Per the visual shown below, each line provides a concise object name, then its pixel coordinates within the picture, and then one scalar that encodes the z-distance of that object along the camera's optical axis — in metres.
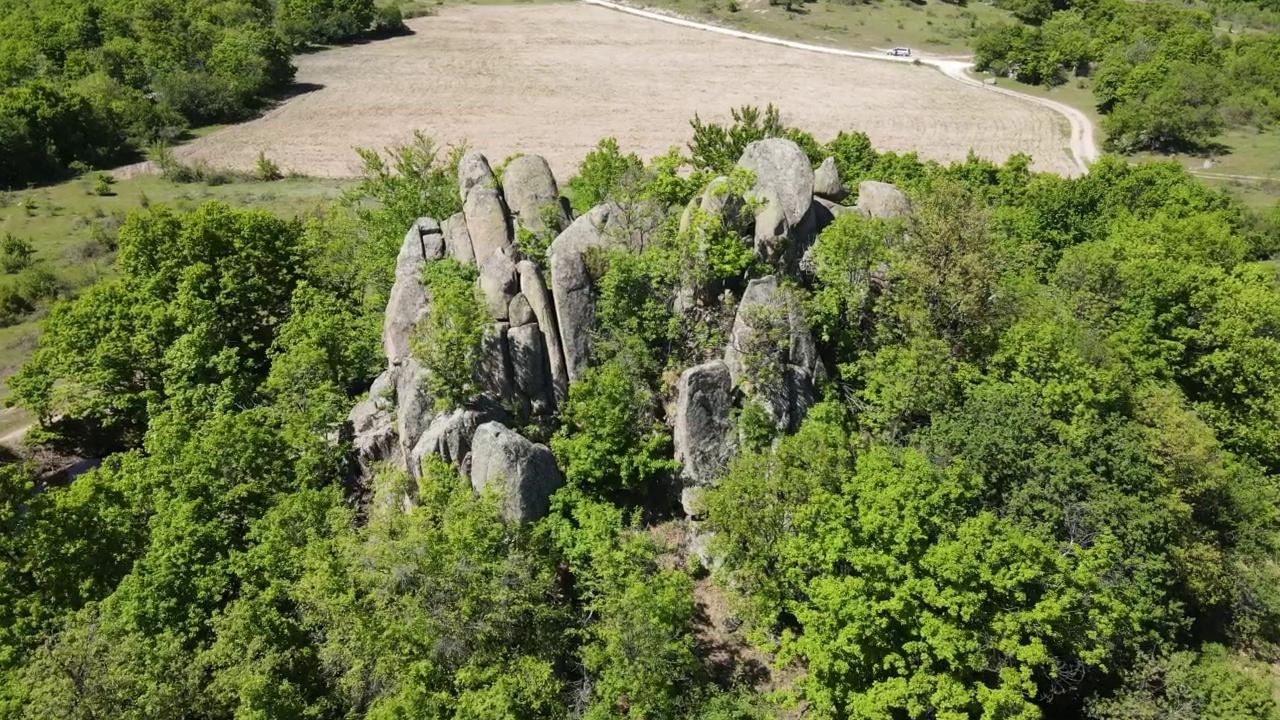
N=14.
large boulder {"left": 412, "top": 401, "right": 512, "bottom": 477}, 31.89
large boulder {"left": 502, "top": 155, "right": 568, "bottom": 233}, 40.22
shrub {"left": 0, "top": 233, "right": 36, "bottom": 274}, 67.88
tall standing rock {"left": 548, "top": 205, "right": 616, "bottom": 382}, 35.75
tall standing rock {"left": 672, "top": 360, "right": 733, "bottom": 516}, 33.53
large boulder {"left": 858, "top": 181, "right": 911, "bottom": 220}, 41.09
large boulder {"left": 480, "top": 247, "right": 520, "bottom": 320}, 35.62
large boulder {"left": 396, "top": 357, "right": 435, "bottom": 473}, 33.38
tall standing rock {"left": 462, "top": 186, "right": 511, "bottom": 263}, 38.94
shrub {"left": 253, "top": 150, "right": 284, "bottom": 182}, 87.88
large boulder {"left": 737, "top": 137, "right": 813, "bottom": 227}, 37.28
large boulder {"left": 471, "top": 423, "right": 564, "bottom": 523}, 30.88
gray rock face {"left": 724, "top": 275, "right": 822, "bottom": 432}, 33.50
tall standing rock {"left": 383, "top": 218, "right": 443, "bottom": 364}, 36.38
